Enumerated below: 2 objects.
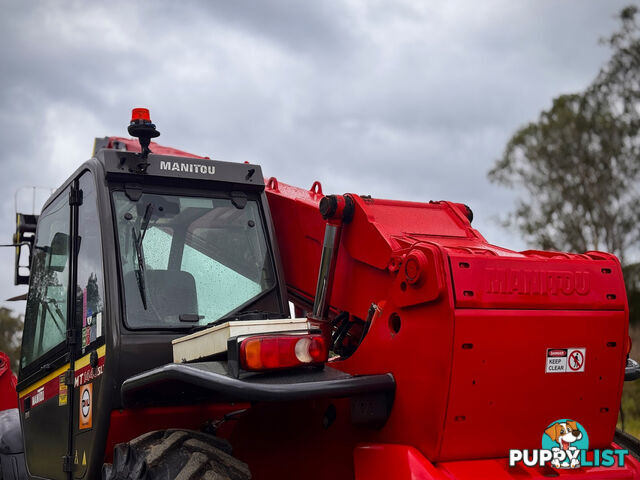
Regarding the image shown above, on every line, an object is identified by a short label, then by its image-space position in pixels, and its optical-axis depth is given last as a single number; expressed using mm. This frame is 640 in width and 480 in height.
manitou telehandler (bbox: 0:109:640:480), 3365
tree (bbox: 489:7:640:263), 27531
